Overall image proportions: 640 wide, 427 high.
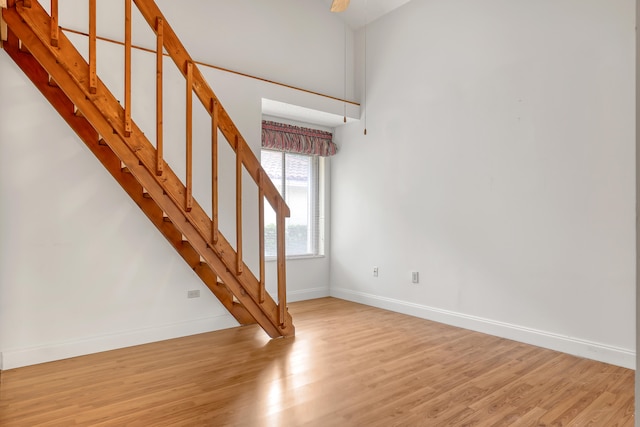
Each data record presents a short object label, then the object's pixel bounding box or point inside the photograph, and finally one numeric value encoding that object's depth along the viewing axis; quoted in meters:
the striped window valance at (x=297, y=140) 5.03
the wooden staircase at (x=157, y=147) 2.53
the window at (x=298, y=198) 5.23
